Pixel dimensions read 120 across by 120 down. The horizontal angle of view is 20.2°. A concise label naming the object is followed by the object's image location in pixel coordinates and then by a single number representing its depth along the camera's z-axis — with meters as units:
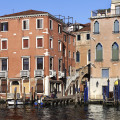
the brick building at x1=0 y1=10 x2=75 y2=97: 47.19
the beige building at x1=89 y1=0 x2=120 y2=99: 45.78
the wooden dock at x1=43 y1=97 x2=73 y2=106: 42.31
